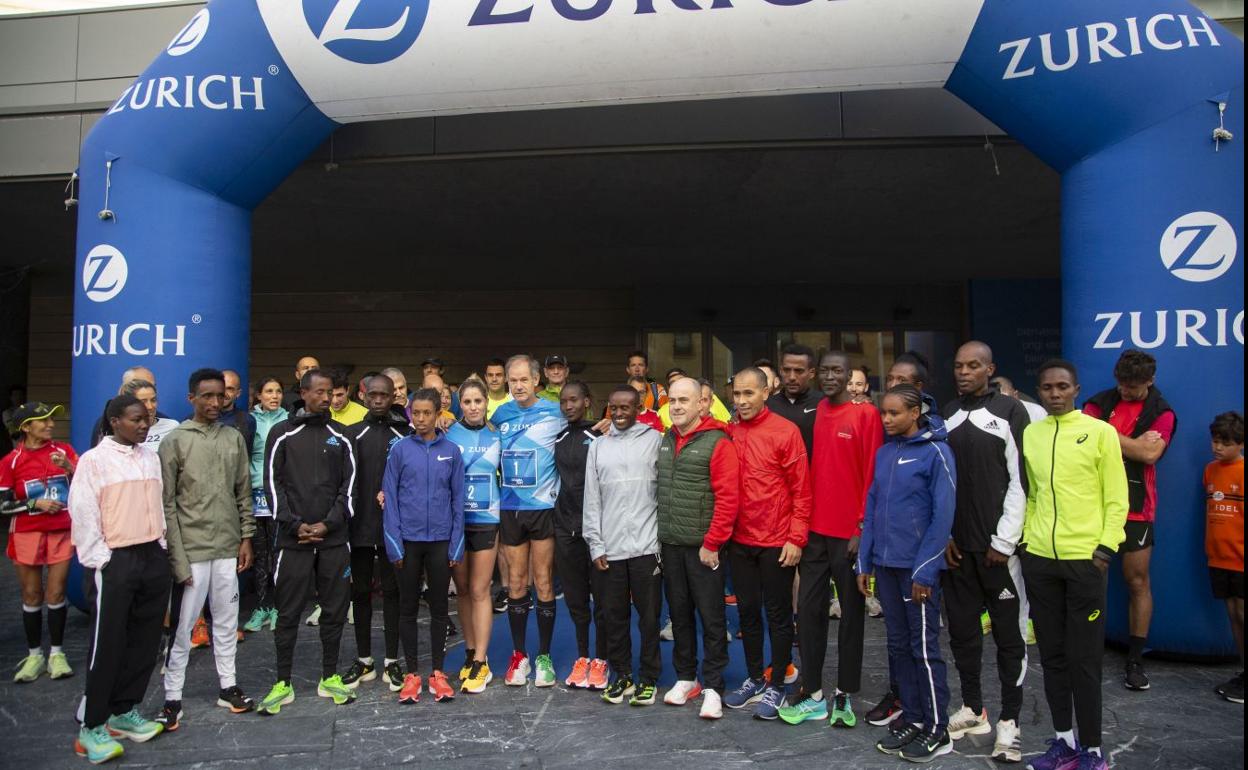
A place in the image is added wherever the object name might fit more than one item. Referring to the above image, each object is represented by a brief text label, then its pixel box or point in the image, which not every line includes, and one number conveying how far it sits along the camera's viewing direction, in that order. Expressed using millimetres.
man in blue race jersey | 5293
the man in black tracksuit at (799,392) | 4941
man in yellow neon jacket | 3867
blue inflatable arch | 5352
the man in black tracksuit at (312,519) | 4926
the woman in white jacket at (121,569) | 4234
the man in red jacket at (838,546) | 4578
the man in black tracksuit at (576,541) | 5258
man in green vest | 4734
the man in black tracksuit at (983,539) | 4184
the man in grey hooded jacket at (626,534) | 4949
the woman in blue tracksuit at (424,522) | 5020
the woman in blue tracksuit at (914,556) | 4102
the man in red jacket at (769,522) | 4680
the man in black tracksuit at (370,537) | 5219
